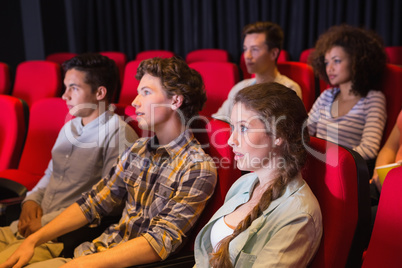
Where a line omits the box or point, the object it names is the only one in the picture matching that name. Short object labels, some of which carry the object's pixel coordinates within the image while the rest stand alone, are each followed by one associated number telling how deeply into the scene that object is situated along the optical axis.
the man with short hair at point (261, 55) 2.84
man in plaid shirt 1.46
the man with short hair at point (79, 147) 1.92
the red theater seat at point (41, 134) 2.38
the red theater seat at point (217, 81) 2.98
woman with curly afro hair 2.17
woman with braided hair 1.12
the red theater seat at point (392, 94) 2.17
